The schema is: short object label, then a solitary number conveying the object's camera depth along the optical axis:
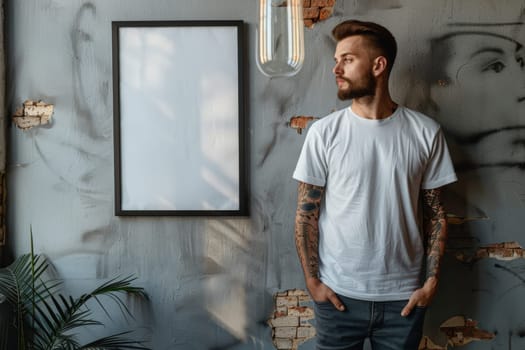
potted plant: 2.11
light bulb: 1.16
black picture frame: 2.29
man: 1.95
